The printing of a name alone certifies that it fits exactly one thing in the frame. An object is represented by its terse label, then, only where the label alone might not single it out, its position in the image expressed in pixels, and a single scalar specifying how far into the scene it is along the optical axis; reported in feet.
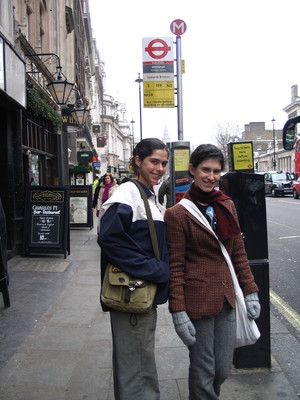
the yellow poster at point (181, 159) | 27.25
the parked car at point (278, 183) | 102.83
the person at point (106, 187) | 32.43
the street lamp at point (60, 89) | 31.35
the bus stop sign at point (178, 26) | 30.71
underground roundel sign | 30.48
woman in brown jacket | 7.20
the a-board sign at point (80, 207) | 42.93
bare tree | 225.05
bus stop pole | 30.76
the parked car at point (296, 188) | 89.20
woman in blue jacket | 6.58
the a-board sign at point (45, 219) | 26.13
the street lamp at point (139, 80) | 112.88
